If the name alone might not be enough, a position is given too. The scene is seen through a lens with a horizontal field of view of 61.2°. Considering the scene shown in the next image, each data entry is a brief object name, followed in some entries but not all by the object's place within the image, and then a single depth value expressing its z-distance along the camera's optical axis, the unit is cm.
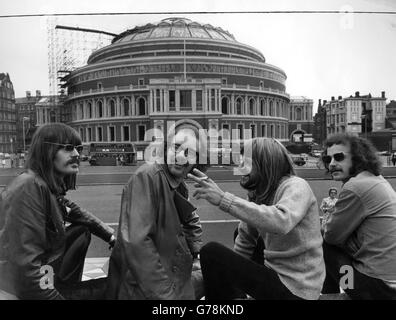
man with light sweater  139
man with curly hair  159
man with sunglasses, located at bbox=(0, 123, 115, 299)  138
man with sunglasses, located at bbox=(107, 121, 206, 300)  141
